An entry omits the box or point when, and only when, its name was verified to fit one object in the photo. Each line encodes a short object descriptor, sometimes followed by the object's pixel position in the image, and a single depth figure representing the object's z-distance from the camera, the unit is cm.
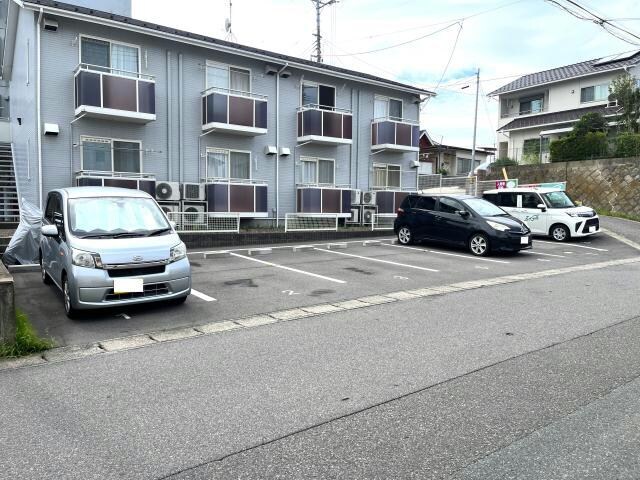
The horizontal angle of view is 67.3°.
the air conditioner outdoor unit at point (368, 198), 1809
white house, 2989
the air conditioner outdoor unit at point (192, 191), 1406
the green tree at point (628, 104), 2383
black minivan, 1180
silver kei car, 581
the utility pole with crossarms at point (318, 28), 2808
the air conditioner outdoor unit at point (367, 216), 1779
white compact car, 1496
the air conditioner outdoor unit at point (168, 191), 1352
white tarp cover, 941
